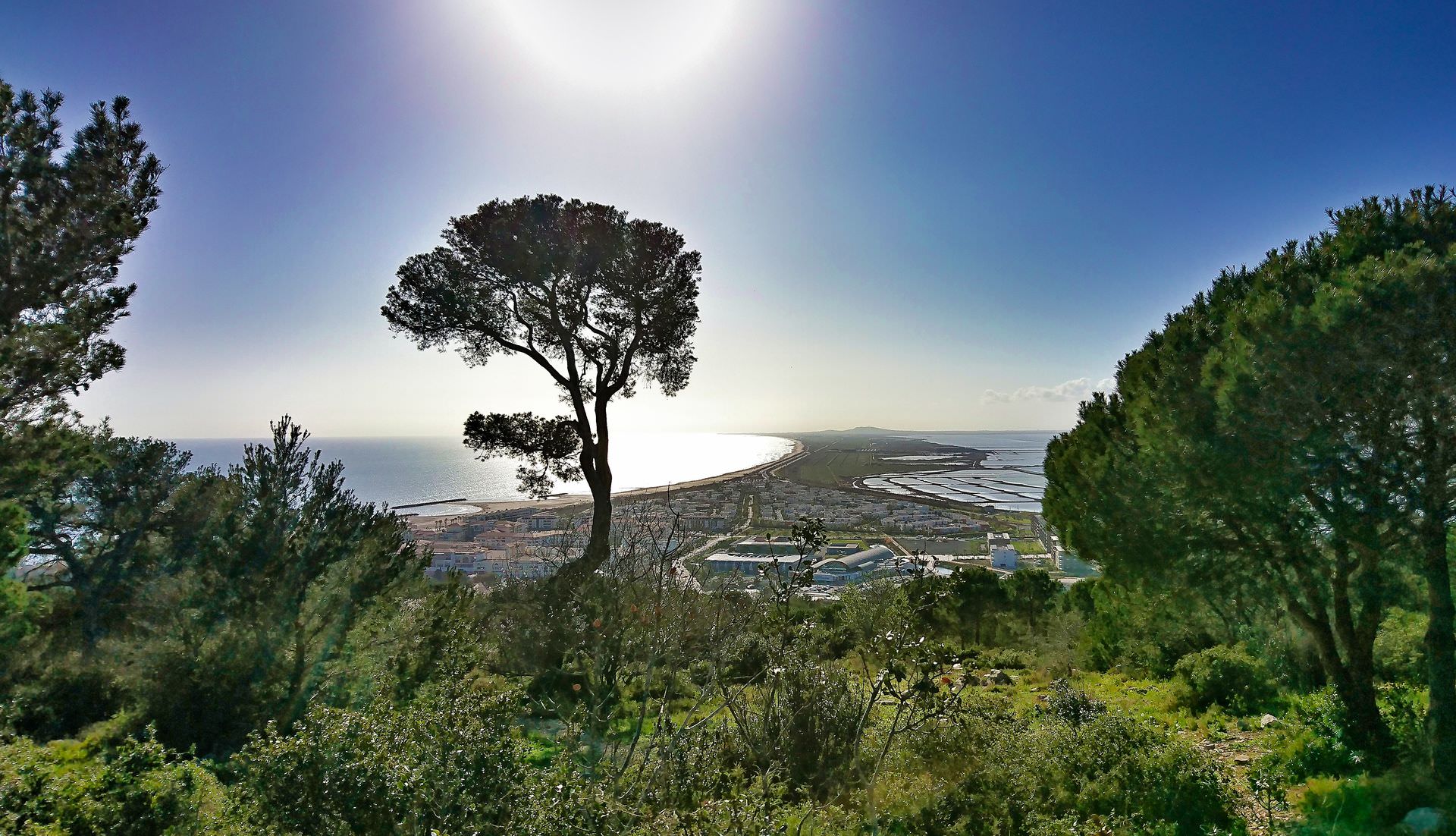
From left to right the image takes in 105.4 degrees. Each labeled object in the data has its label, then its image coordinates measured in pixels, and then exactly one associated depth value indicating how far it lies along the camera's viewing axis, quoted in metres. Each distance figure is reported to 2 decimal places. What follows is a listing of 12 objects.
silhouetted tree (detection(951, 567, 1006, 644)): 14.80
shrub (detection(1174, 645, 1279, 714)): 6.71
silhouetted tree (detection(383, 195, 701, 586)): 7.79
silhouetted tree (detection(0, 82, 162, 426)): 6.39
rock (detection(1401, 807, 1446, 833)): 3.04
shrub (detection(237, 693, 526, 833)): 2.50
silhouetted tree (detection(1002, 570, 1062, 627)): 15.47
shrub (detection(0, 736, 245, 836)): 2.95
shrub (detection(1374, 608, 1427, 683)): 5.97
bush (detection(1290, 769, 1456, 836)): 3.30
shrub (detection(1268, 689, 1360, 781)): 4.49
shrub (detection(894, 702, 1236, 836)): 3.67
